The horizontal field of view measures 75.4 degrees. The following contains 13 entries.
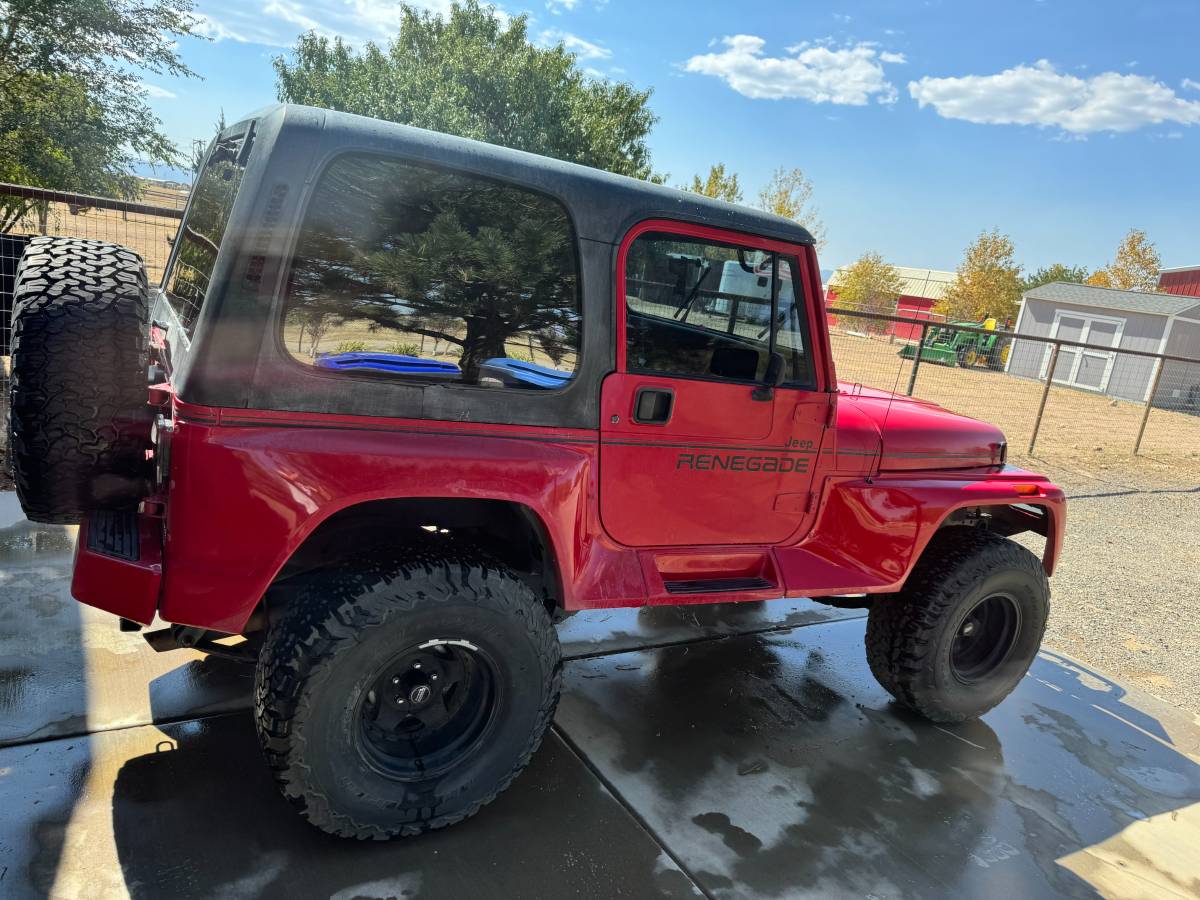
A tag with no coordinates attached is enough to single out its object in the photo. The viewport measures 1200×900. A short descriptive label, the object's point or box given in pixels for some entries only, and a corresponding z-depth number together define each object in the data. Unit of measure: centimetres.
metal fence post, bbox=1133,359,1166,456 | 1103
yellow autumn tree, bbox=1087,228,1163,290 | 4269
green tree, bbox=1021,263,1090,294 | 5453
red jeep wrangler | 208
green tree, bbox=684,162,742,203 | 3409
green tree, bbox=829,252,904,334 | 4297
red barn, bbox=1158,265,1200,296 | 3612
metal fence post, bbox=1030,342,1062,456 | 976
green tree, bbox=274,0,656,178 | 1702
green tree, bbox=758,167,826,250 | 3600
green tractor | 910
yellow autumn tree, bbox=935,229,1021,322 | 4262
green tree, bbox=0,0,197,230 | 1049
